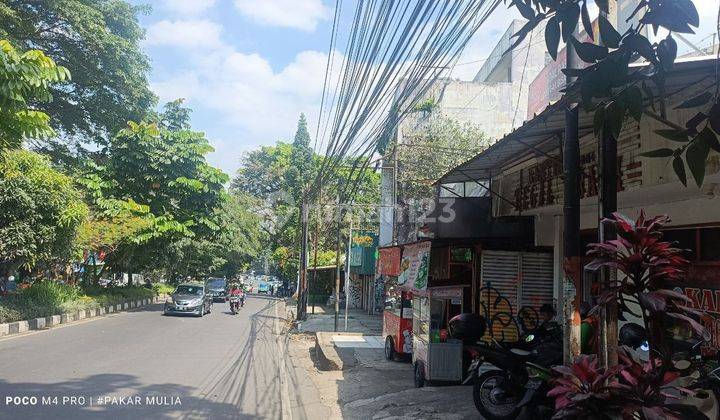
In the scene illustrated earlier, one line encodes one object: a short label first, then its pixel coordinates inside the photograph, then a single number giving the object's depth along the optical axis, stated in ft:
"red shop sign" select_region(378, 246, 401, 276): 38.11
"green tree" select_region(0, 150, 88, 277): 43.83
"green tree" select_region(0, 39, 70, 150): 19.16
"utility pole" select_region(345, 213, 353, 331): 61.18
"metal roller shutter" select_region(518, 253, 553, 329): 29.55
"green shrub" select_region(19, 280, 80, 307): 55.14
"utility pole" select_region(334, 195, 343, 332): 57.03
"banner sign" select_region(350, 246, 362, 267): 97.91
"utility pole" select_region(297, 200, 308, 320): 69.21
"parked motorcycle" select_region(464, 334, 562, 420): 19.58
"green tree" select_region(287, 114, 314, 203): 129.11
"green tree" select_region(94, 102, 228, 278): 74.08
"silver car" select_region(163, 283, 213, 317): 75.05
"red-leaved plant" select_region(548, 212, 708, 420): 8.16
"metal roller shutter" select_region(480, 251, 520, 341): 29.30
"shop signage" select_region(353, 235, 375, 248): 115.14
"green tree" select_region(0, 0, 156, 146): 59.52
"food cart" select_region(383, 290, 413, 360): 38.37
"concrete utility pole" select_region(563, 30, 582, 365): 12.19
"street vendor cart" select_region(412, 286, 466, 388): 27.91
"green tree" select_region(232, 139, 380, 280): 135.23
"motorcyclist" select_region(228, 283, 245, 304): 87.90
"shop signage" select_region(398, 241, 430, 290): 29.89
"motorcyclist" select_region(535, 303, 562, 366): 19.22
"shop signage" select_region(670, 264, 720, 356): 17.53
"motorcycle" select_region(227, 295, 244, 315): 86.63
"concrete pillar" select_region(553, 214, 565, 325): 28.96
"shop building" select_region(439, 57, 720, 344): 15.26
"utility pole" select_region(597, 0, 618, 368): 10.37
